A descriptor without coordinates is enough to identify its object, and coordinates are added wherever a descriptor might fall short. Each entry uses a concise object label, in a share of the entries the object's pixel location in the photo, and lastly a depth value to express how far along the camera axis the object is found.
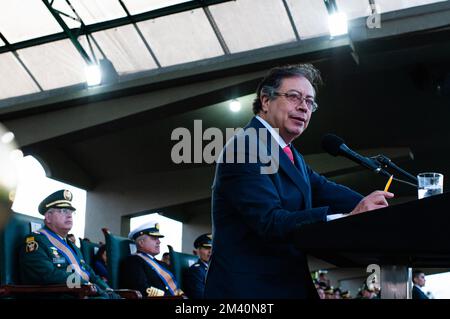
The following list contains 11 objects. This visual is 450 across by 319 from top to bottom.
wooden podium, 2.43
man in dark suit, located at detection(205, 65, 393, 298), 3.02
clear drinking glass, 3.32
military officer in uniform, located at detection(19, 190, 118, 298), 7.56
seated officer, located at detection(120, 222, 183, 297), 9.62
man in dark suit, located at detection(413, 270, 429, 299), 15.29
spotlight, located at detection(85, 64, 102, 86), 18.11
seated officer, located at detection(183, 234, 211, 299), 10.63
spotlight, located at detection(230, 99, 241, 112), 20.42
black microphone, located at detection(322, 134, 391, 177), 3.27
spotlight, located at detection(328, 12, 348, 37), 16.27
